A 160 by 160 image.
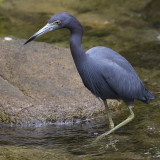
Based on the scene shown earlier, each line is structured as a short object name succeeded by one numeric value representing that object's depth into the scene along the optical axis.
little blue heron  9.99
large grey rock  11.30
